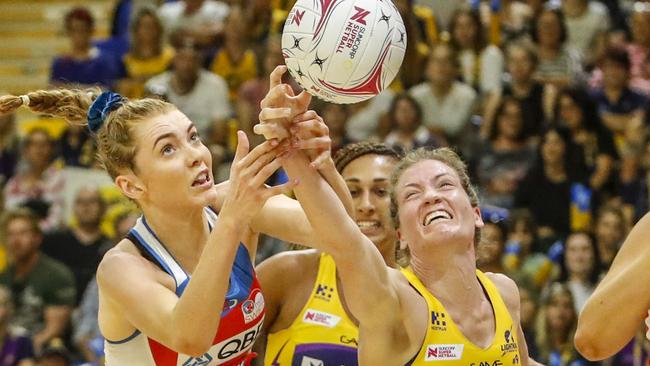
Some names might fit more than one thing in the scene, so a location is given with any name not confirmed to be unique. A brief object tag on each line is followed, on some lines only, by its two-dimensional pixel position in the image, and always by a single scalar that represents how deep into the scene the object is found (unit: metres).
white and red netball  6.04
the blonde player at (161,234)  6.43
